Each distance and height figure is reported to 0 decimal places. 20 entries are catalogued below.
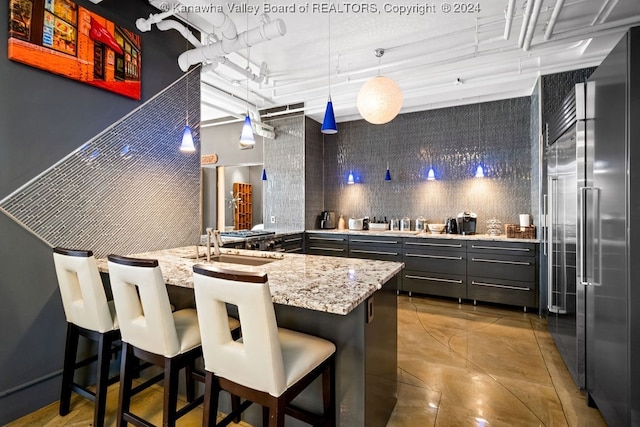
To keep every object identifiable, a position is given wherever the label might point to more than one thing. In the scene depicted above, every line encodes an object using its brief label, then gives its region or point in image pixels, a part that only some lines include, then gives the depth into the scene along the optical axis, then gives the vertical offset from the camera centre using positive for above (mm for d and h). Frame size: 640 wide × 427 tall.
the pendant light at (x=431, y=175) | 4942 +637
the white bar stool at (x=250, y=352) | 1248 -612
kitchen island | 1566 -608
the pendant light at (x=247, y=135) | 2928 +733
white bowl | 4895 -201
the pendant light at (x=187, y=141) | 2725 +617
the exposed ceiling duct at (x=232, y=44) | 2393 +1433
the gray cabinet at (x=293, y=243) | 4830 -461
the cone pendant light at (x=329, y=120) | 2469 +733
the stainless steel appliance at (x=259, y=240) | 4015 -353
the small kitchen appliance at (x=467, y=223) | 4660 -114
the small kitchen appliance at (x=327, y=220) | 5680 -107
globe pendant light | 2354 +867
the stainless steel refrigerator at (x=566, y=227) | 2193 -93
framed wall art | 2055 +1224
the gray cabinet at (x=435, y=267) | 4363 -738
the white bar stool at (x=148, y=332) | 1591 -644
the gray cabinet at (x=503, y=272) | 3934 -733
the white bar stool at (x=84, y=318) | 1880 -657
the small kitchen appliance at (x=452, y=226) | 4807 -167
